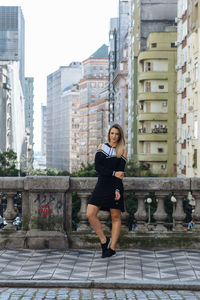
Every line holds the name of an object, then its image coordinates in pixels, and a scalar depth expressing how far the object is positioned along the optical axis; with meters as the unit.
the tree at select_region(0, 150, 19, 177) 65.61
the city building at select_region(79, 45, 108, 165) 181.95
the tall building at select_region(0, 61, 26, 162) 135.50
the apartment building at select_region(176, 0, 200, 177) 51.88
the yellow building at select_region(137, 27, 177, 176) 71.50
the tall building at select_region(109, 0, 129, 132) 105.19
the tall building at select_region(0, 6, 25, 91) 196.56
